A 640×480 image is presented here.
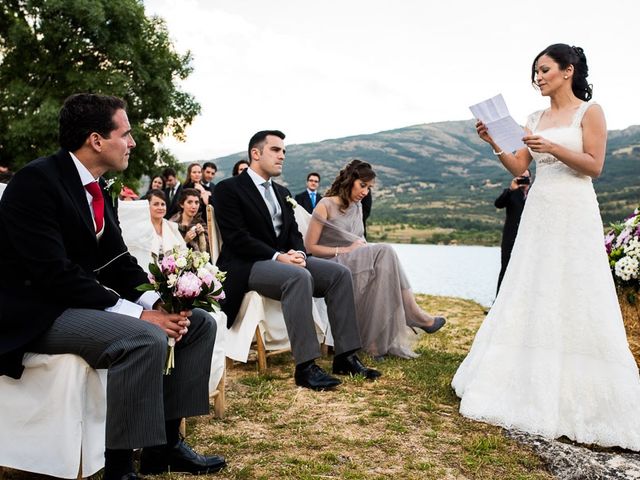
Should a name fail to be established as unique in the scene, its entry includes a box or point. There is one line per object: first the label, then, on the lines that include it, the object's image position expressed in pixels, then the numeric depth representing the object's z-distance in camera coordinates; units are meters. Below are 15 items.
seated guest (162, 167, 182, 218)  9.86
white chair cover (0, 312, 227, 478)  2.54
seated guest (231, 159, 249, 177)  8.99
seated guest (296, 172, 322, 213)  10.76
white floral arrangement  4.68
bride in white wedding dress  3.59
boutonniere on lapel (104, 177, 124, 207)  3.05
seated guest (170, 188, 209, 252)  7.52
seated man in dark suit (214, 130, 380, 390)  4.62
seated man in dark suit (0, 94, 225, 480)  2.53
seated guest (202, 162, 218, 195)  10.31
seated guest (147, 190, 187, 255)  6.30
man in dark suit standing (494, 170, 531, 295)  8.80
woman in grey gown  5.61
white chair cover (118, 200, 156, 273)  5.61
